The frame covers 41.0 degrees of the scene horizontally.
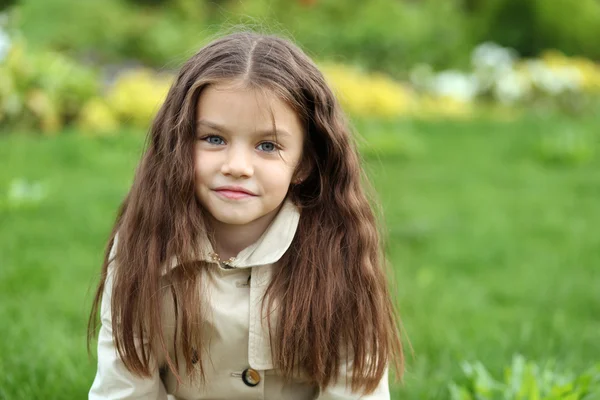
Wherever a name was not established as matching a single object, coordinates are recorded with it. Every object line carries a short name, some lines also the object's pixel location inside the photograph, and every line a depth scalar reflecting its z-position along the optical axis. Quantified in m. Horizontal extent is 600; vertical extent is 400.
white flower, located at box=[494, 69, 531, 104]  8.79
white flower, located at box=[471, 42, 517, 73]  9.27
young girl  1.85
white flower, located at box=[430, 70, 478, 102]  8.89
